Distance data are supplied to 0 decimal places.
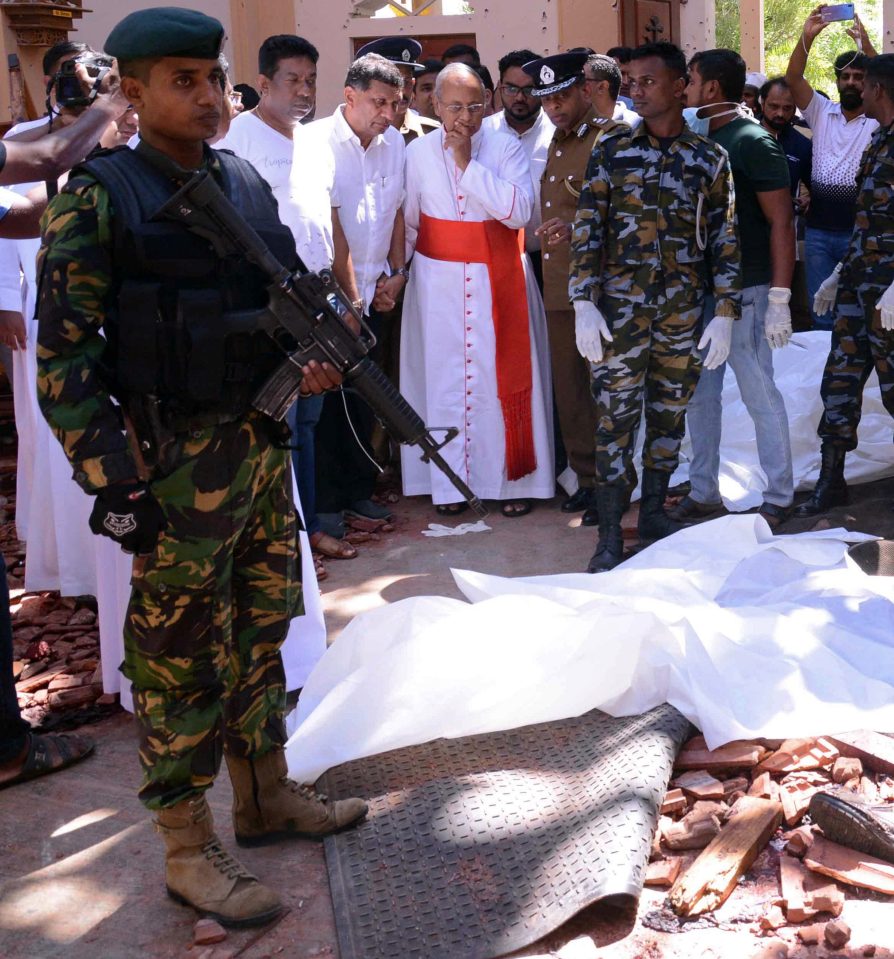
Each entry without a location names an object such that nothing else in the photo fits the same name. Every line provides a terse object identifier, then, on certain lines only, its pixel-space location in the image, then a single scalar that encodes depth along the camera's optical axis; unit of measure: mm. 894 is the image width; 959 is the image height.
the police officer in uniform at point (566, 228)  5695
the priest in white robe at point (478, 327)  6074
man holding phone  7402
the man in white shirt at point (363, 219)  5684
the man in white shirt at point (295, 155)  5262
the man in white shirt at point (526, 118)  6230
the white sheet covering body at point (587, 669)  3436
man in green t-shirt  5414
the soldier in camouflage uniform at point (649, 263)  5027
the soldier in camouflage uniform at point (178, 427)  2574
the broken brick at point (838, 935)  2531
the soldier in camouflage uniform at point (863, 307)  5336
